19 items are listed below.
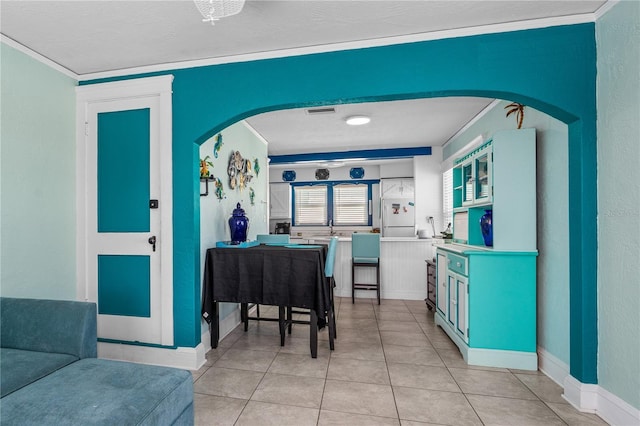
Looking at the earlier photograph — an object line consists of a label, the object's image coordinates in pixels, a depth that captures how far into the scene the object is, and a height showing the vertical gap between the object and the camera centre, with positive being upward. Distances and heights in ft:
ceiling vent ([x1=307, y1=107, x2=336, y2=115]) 11.88 +4.21
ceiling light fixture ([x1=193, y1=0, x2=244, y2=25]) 4.81 +3.42
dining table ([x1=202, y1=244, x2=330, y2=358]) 8.88 -1.95
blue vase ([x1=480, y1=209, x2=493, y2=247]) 9.09 -0.37
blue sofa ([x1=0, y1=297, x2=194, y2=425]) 3.86 -2.48
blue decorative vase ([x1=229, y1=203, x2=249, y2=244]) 10.75 -0.35
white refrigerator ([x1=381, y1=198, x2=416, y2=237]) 20.44 -0.11
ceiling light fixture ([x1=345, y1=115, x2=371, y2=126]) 12.66 +4.12
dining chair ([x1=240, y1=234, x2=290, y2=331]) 11.37 -1.04
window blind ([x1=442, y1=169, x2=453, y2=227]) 16.89 +1.09
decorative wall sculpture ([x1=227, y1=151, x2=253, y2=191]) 11.90 +1.90
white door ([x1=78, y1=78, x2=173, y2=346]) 8.48 +0.17
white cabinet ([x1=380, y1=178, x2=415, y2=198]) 20.81 +1.95
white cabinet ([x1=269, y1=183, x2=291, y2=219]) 23.70 +1.25
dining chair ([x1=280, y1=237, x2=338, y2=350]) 9.43 -2.77
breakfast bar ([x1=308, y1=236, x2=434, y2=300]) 15.64 -2.77
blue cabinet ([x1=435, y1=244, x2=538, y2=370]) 8.28 -2.62
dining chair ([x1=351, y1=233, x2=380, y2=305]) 14.71 -1.75
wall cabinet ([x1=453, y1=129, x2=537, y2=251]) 8.39 +0.73
